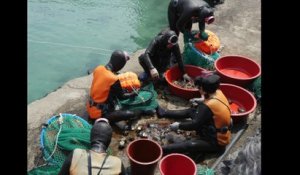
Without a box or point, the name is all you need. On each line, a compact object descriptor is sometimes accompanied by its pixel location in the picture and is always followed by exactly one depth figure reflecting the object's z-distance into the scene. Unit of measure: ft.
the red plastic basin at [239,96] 22.59
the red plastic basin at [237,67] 25.40
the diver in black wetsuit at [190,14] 25.41
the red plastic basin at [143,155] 16.89
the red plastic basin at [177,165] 17.13
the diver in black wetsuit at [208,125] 18.42
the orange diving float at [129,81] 22.48
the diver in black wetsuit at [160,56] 23.15
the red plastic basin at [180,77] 23.58
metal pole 19.23
